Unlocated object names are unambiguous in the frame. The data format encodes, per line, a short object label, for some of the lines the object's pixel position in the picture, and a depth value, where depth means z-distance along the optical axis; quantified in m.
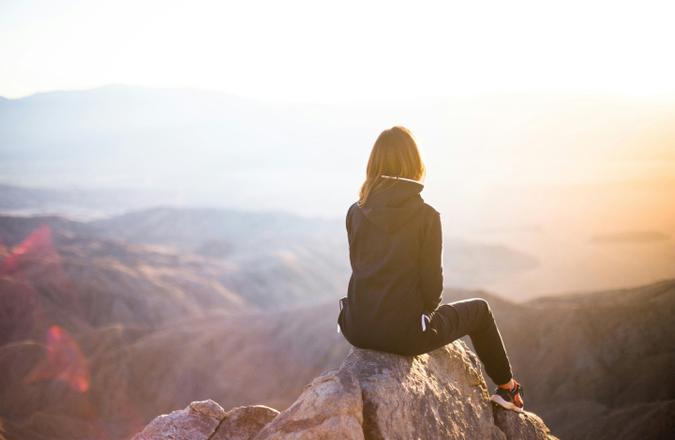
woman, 3.81
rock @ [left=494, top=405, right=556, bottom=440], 5.01
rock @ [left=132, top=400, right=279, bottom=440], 5.34
